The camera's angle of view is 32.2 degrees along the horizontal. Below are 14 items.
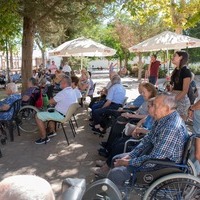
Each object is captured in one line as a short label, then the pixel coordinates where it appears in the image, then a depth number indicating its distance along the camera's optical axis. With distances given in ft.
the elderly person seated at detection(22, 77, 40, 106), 26.27
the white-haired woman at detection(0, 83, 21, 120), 21.90
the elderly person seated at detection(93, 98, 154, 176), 15.58
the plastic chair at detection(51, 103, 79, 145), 21.19
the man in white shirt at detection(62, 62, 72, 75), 56.52
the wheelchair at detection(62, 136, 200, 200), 11.01
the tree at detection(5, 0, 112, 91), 35.12
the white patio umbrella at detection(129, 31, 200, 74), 36.29
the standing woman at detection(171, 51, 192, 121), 18.40
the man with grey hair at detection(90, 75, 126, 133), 23.02
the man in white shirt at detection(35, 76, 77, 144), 21.54
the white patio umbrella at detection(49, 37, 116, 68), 35.58
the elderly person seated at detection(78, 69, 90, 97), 34.42
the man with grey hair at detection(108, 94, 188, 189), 11.37
